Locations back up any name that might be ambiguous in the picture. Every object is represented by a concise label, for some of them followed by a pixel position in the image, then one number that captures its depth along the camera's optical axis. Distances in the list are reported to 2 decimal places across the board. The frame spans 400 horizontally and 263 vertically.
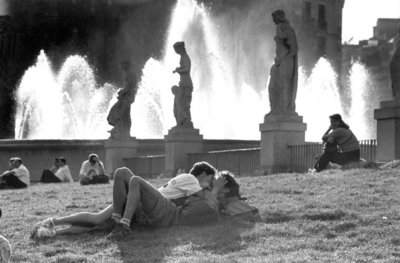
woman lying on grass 10.23
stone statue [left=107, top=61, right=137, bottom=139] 27.78
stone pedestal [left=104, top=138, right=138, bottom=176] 28.08
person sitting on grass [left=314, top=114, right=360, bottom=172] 16.64
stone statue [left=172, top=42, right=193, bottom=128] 24.19
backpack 10.33
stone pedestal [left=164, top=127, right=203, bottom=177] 24.30
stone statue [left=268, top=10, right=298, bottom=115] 19.64
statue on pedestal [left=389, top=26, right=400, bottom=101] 17.14
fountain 40.19
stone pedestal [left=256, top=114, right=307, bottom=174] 19.47
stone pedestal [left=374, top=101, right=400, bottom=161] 16.98
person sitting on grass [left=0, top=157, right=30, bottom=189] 21.62
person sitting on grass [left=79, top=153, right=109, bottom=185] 20.31
